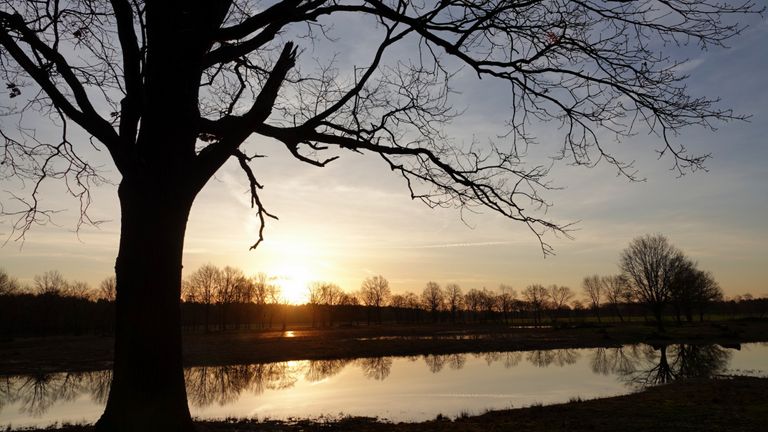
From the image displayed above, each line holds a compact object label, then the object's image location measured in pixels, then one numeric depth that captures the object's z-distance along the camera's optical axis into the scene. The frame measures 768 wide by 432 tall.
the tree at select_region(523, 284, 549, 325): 129.00
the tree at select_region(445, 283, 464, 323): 143.25
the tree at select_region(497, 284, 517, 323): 127.94
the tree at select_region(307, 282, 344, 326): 116.81
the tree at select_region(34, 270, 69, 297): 87.66
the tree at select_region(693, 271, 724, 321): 64.81
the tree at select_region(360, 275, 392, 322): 133.38
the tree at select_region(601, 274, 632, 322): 65.88
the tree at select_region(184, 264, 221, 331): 92.31
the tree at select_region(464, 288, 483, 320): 140.50
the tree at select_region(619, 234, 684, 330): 59.34
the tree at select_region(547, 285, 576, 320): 138.25
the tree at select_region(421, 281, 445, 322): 138.68
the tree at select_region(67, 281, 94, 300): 103.50
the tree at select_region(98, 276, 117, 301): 94.63
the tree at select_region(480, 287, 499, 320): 128.50
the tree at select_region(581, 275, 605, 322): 114.12
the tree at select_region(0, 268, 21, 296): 85.59
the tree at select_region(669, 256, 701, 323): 60.25
